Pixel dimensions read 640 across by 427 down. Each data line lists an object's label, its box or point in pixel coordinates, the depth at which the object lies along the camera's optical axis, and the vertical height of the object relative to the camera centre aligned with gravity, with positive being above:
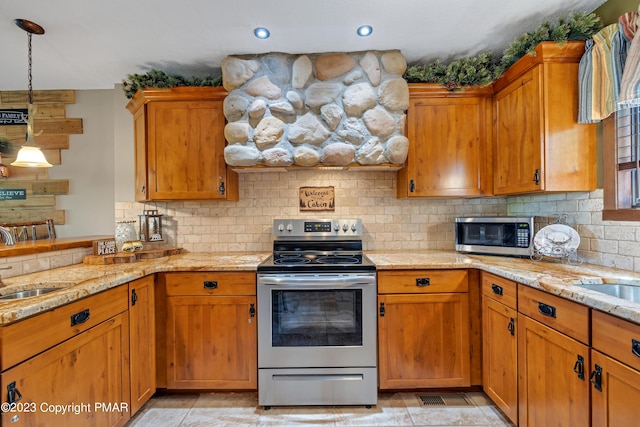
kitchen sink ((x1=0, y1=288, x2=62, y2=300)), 1.51 -0.41
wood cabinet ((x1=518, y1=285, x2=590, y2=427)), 1.25 -0.72
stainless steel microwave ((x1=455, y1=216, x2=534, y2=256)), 2.11 -0.18
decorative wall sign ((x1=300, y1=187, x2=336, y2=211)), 2.72 +0.14
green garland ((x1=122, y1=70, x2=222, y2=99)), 2.40 +1.10
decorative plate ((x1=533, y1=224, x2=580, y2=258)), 1.86 -0.19
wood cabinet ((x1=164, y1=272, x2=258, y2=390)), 2.04 -0.81
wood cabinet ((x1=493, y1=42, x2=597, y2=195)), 1.81 +0.53
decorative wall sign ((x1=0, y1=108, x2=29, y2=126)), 2.82 +0.96
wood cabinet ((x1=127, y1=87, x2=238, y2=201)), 2.41 +0.55
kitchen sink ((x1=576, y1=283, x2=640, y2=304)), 1.45 -0.40
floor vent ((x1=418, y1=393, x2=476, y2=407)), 2.00 -1.30
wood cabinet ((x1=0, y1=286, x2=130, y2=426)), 1.14 -0.73
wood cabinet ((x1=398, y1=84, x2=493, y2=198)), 2.38 +0.55
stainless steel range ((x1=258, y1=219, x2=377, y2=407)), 1.97 -0.82
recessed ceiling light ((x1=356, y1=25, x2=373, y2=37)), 1.98 +1.25
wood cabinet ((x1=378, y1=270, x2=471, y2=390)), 2.04 -0.79
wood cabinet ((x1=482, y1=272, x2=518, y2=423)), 1.70 -0.81
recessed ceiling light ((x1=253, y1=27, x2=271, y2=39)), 1.99 +1.24
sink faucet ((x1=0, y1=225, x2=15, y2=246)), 1.86 -0.14
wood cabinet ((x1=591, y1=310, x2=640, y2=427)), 1.03 -0.60
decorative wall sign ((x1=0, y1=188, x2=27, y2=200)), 2.79 +0.21
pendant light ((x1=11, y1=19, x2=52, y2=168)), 1.98 +0.47
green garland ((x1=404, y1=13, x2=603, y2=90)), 1.76 +1.09
